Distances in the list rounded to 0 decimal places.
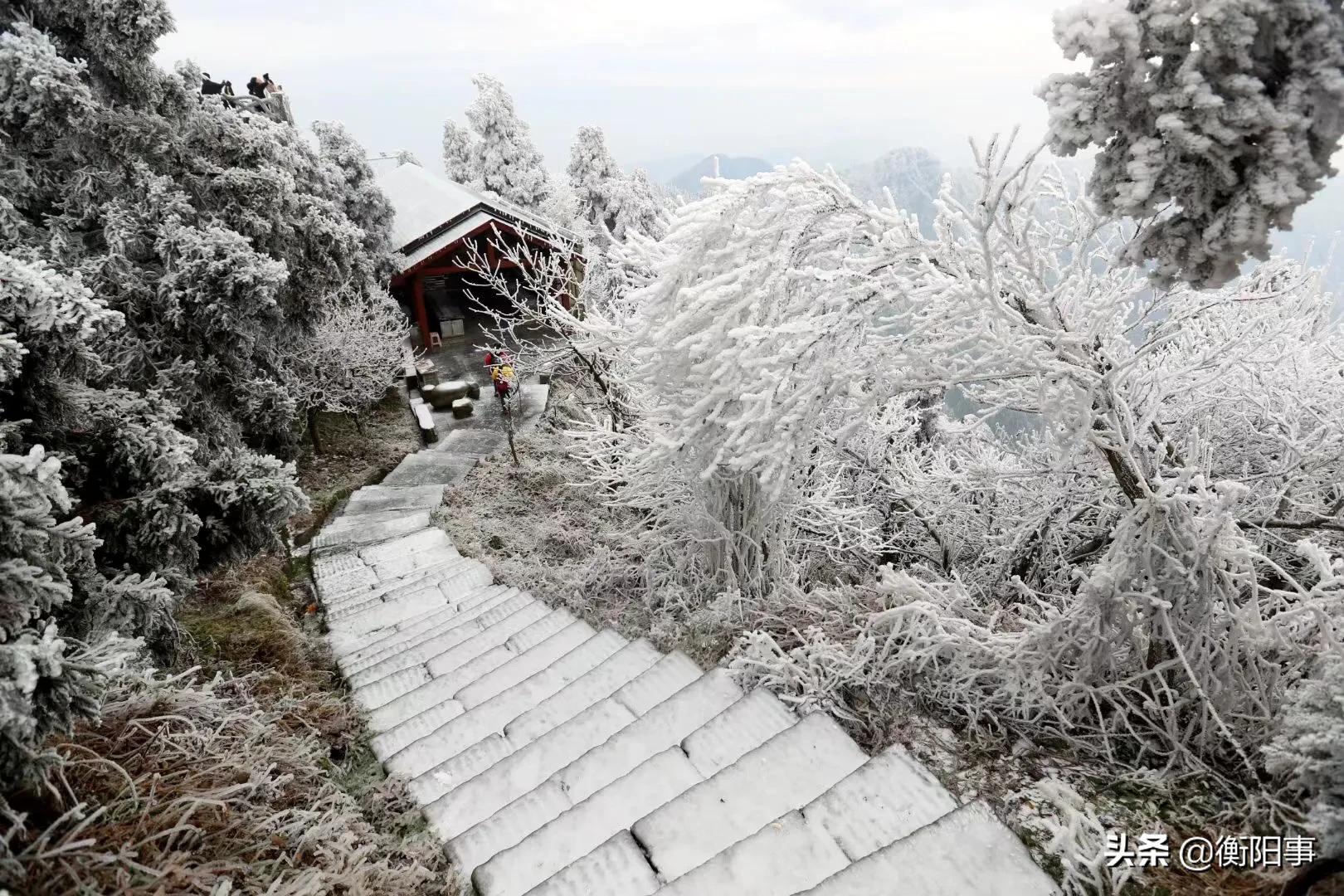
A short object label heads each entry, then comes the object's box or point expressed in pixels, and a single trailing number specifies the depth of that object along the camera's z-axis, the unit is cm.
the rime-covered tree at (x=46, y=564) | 229
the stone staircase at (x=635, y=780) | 278
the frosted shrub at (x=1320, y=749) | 202
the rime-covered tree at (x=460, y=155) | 2392
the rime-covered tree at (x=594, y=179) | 2283
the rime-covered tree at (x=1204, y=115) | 203
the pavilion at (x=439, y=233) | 1770
